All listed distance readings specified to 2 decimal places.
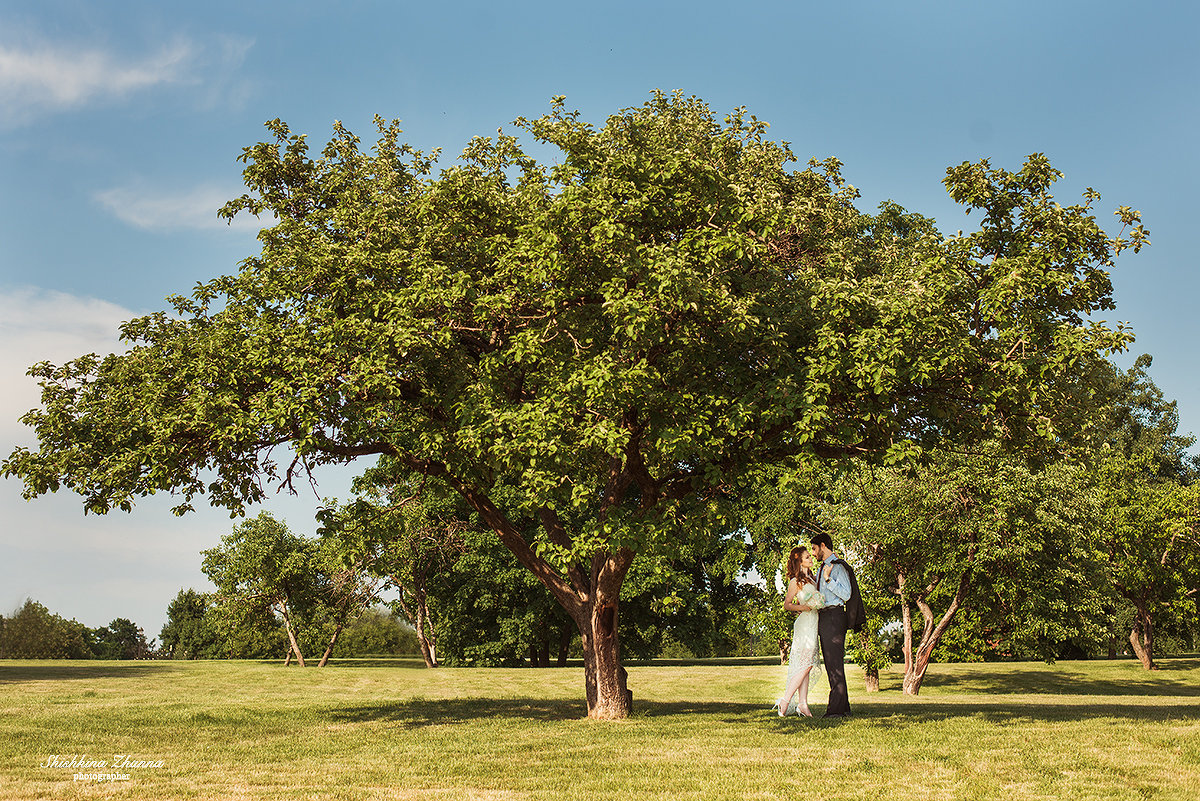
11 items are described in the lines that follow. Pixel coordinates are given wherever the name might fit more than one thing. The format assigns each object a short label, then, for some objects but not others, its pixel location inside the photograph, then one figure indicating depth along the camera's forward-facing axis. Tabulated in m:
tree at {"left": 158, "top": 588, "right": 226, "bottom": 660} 99.81
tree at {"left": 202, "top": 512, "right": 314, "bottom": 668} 50.16
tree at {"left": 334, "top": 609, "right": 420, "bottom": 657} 104.19
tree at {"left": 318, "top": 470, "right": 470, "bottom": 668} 20.28
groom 14.57
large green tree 15.13
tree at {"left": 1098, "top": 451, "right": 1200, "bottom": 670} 51.03
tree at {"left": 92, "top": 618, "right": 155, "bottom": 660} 111.00
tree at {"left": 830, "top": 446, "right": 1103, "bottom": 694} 30.62
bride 14.62
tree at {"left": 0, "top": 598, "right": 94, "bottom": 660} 85.06
